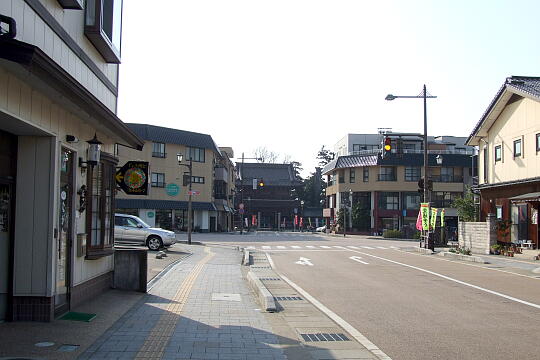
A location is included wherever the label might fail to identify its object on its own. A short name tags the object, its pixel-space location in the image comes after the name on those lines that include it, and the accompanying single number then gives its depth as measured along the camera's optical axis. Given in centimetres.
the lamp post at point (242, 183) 8281
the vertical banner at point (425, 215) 3131
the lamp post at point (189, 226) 3642
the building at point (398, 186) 7069
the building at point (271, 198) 9138
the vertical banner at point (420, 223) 3348
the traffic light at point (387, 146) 2433
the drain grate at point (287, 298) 1278
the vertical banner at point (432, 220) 3133
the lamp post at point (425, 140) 2885
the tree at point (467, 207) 4347
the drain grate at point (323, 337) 846
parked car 2600
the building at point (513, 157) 2731
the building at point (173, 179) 5728
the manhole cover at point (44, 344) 728
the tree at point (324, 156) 11341
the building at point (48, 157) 735
